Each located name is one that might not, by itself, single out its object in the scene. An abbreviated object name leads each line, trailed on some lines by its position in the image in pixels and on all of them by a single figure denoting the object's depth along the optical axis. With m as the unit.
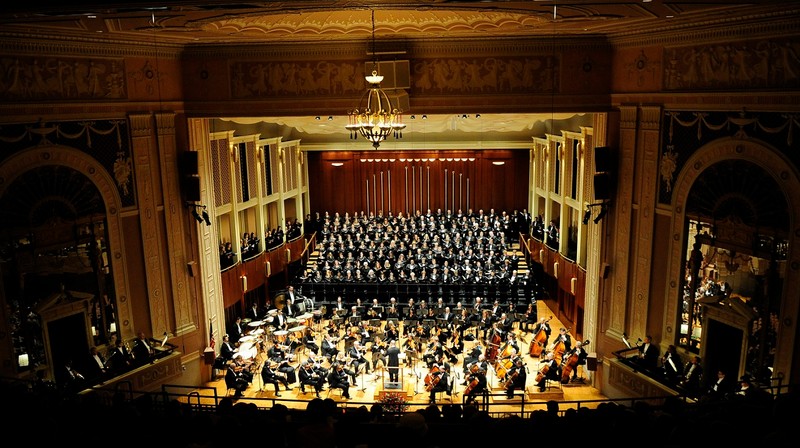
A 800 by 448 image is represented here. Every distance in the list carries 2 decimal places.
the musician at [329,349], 12.35
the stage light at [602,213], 11.47
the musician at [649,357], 10.31
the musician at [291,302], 15.26
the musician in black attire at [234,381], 11.35
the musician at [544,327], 13.18
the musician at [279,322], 14.20
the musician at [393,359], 11.85
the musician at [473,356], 11.83
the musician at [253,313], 14.92
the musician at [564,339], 12.30
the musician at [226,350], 12.45
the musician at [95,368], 10.18
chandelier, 8.67
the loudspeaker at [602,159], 11.05
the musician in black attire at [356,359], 11.98
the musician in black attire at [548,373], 11.55
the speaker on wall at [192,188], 11.73
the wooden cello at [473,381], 10.44
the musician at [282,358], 11.82
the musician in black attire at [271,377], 11.80
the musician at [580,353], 11.83
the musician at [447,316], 13.99
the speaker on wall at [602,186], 11.14
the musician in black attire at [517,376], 10.80
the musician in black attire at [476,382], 10.25
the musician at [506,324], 13.58
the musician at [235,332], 13.51
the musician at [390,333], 13.01
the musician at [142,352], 10.94
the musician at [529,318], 14.81
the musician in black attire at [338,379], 11.38
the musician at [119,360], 10.48
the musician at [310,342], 12.54
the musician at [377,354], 12.34
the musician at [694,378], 9.14
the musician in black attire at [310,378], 11.41
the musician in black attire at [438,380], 10.80
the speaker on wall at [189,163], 11.67
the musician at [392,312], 14.81
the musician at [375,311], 15.07
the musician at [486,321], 13.70
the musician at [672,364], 9.64
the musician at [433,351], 11.73
